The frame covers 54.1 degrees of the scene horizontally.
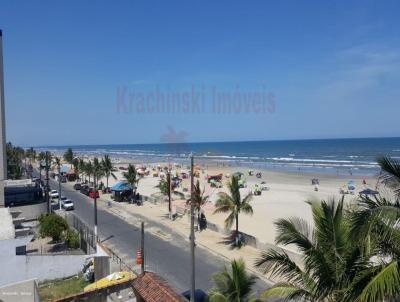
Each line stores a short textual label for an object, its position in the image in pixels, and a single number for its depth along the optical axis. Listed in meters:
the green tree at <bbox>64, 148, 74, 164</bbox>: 87.49
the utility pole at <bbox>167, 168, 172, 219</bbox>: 34.97
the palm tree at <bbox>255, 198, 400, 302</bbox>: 7.71
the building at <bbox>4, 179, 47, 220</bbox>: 33.81
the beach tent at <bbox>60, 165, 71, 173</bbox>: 76.29
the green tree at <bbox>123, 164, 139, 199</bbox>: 45.87
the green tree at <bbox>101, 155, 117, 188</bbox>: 54.89
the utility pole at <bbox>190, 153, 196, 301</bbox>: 11.79
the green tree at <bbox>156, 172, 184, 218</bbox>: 36.57
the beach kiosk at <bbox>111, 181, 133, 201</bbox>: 46.44
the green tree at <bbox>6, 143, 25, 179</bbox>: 56.97
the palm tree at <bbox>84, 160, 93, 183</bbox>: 58.09
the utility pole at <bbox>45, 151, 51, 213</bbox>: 34.47
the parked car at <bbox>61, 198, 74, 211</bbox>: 39.53
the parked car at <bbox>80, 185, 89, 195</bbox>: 52.74
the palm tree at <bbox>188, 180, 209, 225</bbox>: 28.45
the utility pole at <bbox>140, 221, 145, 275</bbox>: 18.25
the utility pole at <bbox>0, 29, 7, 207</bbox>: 31.57
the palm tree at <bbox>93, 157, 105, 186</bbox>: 53.38
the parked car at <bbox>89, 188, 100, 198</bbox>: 49.83
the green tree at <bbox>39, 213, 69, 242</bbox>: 26.11
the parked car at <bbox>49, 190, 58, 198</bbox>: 47.82
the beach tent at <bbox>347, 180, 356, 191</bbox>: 48.00
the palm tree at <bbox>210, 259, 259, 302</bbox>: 10.18
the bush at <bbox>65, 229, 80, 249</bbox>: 26.19
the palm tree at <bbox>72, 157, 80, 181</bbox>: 71.68
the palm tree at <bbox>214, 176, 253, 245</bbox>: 24.38
